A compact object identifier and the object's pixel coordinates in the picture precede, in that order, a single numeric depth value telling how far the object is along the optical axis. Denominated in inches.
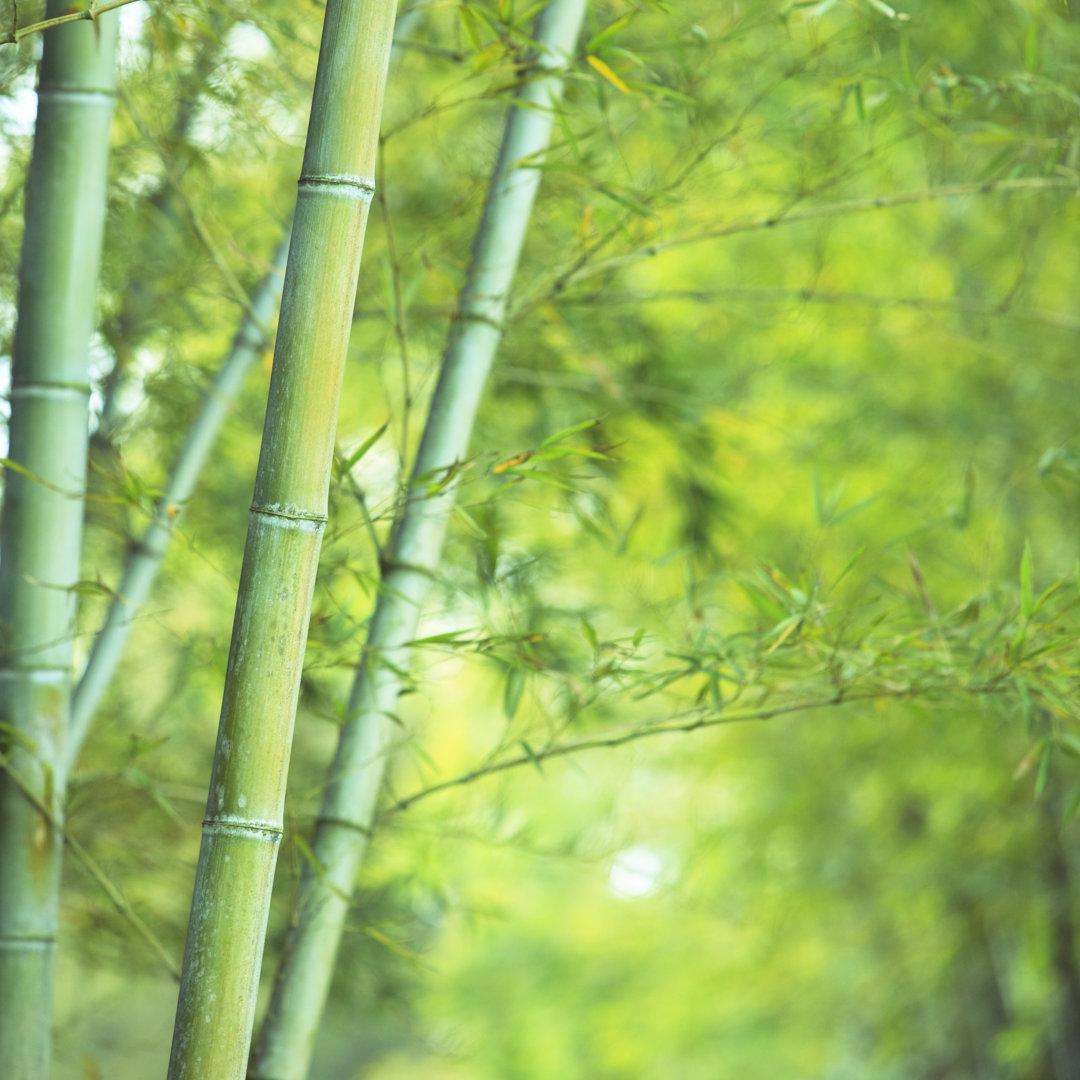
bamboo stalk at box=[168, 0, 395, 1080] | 277.0
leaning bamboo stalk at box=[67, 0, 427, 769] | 300.0
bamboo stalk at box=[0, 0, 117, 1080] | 290.9
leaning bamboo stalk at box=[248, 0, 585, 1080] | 291.1
